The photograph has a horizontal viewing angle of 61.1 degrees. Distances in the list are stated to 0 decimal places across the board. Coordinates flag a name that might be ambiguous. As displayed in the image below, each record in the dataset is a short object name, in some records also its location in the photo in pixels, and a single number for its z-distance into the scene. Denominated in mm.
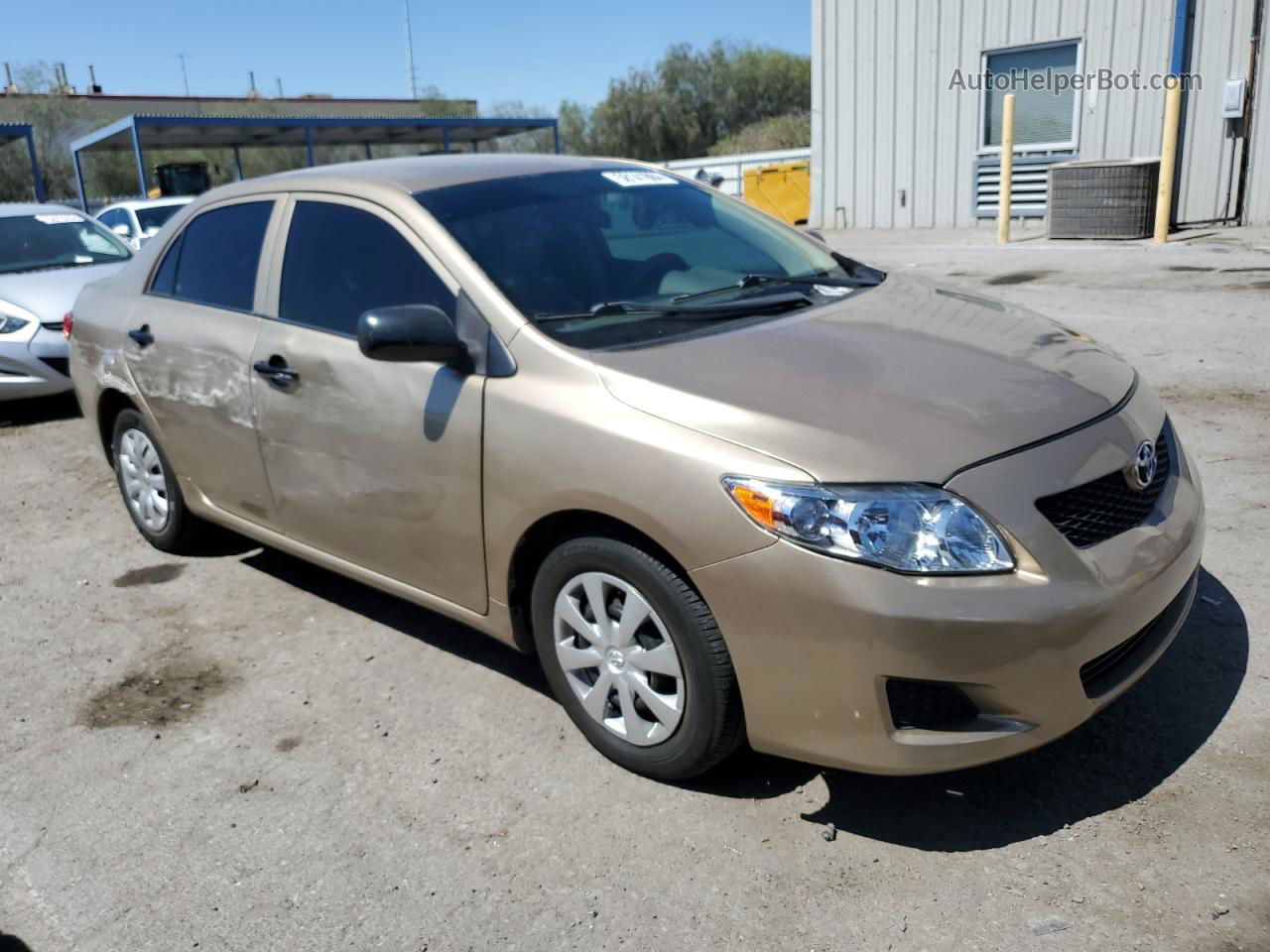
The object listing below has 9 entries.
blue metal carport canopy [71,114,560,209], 26547
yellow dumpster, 20750
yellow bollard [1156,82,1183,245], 12477
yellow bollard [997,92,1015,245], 14109
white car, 13376
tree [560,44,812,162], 48125
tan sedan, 2477
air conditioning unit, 13570
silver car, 7922
